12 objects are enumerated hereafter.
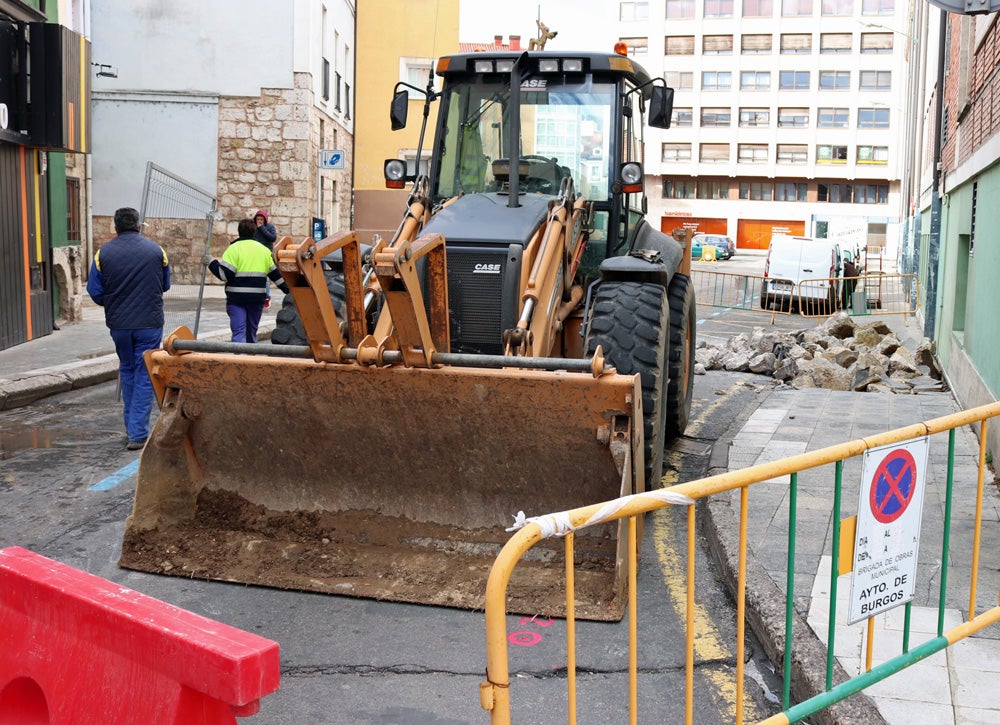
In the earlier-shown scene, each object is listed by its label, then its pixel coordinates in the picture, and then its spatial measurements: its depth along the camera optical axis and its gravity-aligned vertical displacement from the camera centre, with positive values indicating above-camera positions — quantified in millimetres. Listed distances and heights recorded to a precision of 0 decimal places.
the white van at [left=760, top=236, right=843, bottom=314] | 25156 -151
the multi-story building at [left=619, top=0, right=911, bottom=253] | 67938 +9526
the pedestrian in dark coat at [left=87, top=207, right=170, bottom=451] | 7844 -360
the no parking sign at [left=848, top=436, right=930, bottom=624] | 3373 -848
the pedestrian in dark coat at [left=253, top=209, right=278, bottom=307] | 10570 +214
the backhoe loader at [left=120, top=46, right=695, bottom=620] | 4867 -795
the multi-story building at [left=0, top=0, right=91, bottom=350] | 13258 +1425
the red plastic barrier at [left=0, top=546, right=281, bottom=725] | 2381 -974
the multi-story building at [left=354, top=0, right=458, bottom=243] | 30500 +5604
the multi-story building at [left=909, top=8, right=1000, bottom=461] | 8789 +644
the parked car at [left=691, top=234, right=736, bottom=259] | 55250 +980
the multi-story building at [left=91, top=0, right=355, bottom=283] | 23453 +3307
